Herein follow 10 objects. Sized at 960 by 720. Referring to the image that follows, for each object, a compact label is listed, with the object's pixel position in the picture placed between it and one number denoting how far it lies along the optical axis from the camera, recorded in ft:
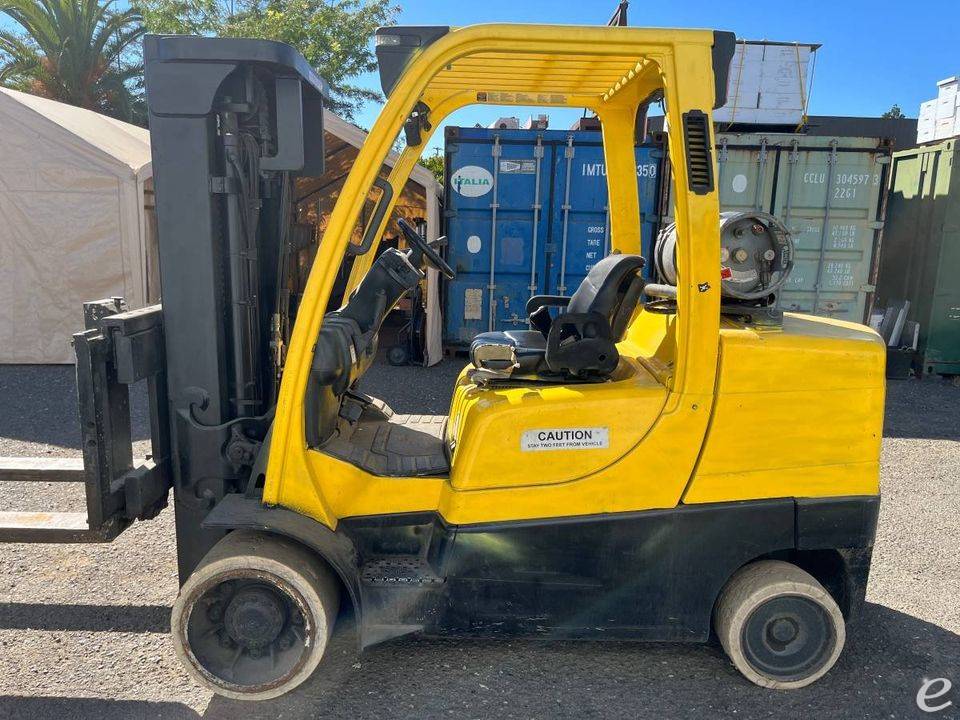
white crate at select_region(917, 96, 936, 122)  34.96
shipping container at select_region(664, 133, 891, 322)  31.78
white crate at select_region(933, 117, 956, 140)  33.42
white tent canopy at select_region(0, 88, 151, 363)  29.48
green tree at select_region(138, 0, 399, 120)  74.08
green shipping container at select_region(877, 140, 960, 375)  32.48
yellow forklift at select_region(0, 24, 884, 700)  9.16
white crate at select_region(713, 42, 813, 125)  32.83
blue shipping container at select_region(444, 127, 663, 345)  31.22
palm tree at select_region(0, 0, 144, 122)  67.46
